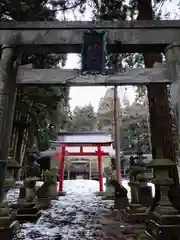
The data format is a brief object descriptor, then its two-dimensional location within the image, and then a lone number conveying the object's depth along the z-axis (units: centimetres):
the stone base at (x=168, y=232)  329
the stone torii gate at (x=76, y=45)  393
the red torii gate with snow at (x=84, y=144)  1152
